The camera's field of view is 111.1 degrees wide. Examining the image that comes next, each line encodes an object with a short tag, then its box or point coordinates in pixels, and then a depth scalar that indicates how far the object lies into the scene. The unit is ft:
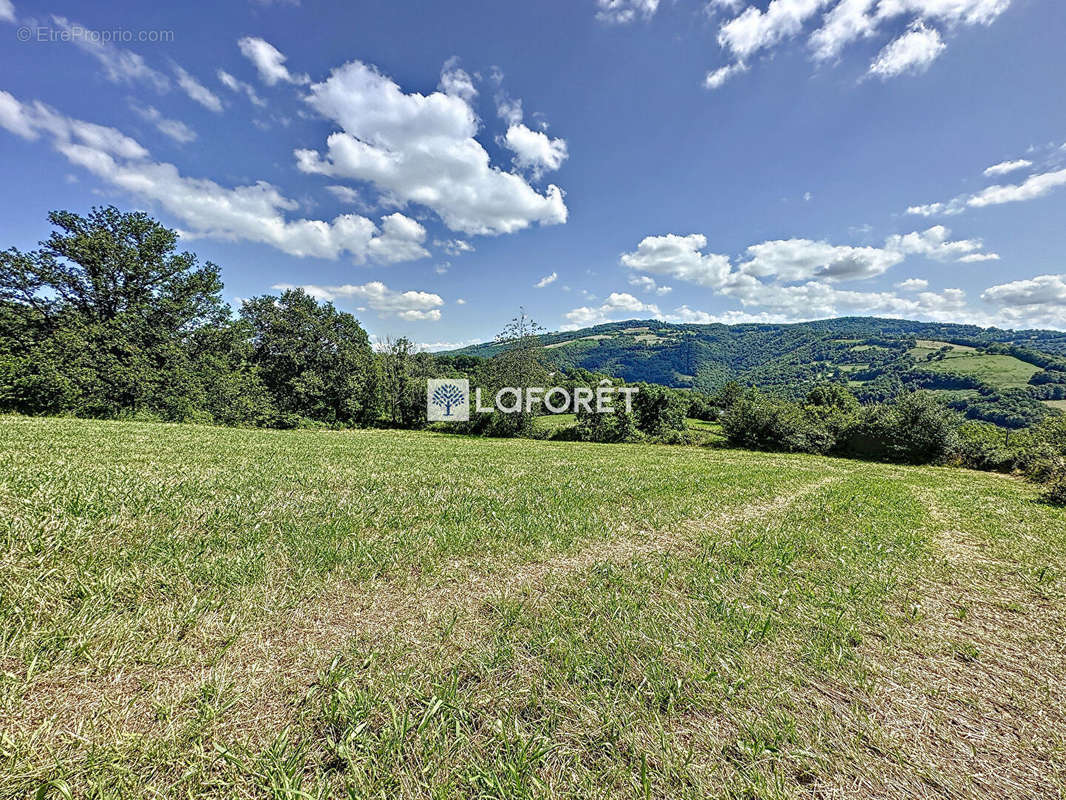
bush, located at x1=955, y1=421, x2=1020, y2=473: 89.10
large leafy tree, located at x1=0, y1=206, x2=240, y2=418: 81.61
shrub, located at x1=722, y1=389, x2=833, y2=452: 116.16
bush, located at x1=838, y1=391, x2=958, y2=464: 100.53
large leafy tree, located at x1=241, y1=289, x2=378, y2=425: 140.26
